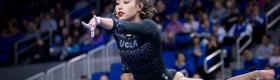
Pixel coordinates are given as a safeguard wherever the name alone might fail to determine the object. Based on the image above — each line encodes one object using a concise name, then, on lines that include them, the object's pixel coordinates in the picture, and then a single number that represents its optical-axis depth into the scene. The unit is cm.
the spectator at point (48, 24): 1659
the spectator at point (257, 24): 1351
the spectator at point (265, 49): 1234
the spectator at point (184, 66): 1184
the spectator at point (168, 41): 1367
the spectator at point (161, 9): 1582
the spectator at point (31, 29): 1659
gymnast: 557
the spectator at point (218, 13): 1484
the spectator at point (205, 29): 1363
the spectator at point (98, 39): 1454
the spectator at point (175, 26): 1426
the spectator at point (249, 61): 1170
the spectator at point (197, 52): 1246
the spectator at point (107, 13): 1606
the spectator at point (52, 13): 1739
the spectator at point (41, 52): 1479
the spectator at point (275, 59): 1143
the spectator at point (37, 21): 1709
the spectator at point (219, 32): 1336
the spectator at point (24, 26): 1714
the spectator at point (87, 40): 1482
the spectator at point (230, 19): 1410
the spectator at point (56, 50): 1497
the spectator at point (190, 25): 1409
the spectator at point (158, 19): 1458
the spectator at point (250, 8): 1421
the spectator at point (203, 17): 1429
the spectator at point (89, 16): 1662
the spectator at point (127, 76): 597
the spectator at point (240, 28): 1324
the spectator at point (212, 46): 1290
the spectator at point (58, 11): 1766
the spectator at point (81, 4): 1918
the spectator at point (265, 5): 1514
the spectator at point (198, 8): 1536
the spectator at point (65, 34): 1546
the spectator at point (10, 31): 1703
